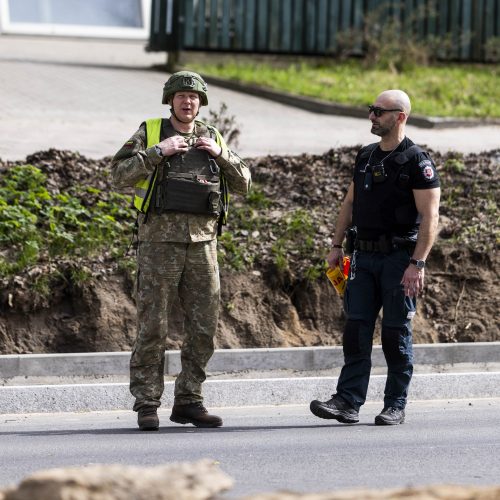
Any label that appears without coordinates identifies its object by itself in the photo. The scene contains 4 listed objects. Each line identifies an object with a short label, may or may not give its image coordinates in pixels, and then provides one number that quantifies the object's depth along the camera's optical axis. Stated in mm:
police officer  16578
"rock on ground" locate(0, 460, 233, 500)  7605
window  57594
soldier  16359
